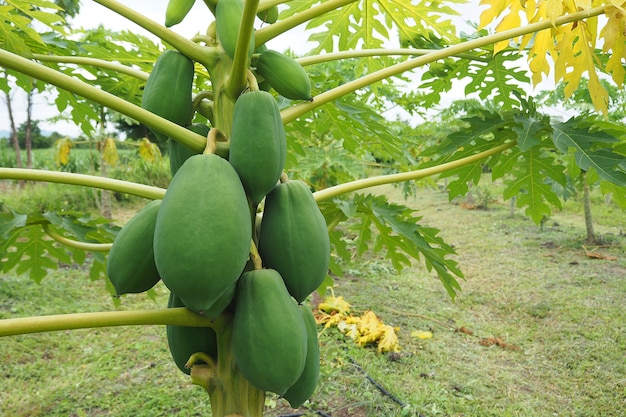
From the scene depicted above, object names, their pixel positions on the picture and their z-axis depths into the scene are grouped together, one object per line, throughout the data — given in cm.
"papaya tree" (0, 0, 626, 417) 84
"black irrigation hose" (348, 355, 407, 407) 292
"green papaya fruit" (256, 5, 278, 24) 131
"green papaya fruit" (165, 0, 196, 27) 117
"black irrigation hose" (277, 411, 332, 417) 269
